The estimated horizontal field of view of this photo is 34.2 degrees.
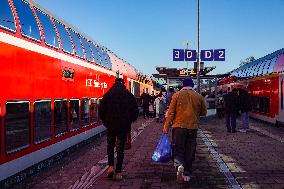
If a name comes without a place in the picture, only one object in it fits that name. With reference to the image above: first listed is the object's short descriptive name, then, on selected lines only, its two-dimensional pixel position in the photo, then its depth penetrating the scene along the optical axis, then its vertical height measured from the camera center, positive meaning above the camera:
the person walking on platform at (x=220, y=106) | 29.33 -0.49
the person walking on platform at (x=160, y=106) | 25.62 -0.43
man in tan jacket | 8.28 -0.45
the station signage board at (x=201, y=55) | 25.56 +2.49
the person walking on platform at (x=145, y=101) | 30.38 -0.18
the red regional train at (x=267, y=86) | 20.30 +0.70
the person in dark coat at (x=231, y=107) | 18.12 -0.33
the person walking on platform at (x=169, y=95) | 20.87 +0.15
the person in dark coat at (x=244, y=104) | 18.75 -0.22
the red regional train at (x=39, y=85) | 7.66 +0.27
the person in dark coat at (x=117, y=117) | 8.62 -0.35
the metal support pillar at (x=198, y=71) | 27.43 +1.65
